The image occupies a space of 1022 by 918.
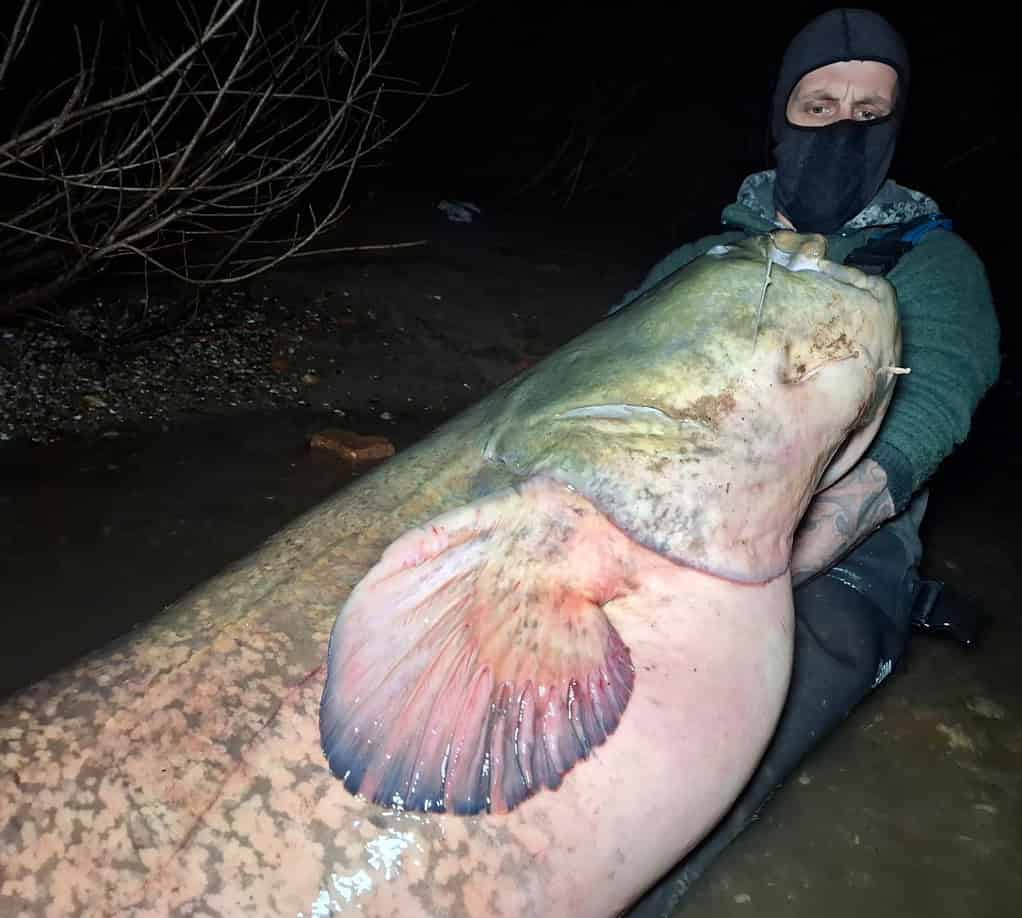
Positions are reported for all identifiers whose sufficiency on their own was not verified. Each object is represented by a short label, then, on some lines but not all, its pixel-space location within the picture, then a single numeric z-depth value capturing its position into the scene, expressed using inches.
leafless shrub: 113.9
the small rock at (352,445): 133.9
